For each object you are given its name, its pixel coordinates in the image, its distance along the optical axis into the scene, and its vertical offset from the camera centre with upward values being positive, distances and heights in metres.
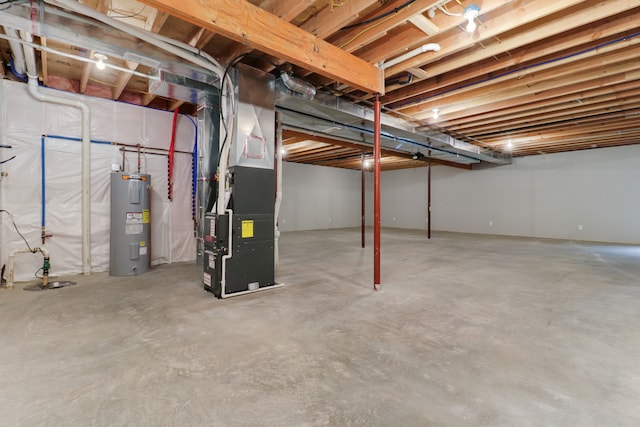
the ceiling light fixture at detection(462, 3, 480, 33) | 2.28 +1.57
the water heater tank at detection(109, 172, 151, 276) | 3.98 -0.16
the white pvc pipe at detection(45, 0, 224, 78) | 2.03 +1.42
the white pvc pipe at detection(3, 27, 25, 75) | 2.62 +1.63
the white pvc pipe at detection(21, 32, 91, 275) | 4.04 +0.40
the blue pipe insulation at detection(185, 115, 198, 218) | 5.05 +0.69
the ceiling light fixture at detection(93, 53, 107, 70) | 2.88 +1.54
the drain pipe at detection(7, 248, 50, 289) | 3.40 -0.67
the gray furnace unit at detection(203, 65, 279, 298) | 3.14 +0.04
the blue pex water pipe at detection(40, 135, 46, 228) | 3.82 +0.65
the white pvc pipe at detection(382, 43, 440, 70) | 2.83 +1.61
